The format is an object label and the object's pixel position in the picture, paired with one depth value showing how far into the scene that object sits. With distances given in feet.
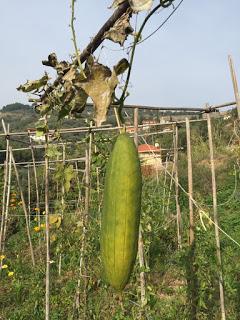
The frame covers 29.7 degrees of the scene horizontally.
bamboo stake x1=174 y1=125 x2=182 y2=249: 20.25
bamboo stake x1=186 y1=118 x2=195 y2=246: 12.61
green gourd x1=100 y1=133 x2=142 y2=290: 3.12
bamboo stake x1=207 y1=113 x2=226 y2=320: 12.58
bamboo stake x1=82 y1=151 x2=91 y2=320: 14.50
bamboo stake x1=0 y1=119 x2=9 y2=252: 18.65
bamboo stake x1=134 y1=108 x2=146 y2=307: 11.00
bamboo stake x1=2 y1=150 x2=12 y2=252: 19.05
